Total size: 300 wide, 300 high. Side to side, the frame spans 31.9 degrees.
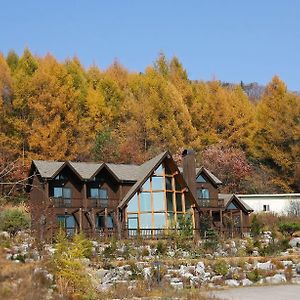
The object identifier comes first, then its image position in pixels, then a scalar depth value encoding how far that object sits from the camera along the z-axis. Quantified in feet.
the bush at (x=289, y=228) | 104.58
